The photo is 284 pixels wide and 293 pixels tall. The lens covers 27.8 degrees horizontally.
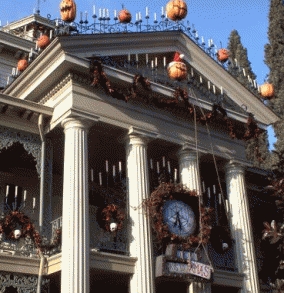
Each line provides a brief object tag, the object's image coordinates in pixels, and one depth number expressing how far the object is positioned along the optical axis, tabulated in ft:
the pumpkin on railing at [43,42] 55.96
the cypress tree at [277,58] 99.71
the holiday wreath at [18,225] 49.44
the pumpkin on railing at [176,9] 55.62
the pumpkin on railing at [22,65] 61.05
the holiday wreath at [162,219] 52.11
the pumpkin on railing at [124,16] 55.36
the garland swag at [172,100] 51.47
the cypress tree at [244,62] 111.14
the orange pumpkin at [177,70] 55.36
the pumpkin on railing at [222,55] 62.59
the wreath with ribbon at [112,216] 51.16
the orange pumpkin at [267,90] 61.77
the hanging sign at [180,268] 50.24
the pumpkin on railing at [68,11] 51.52
